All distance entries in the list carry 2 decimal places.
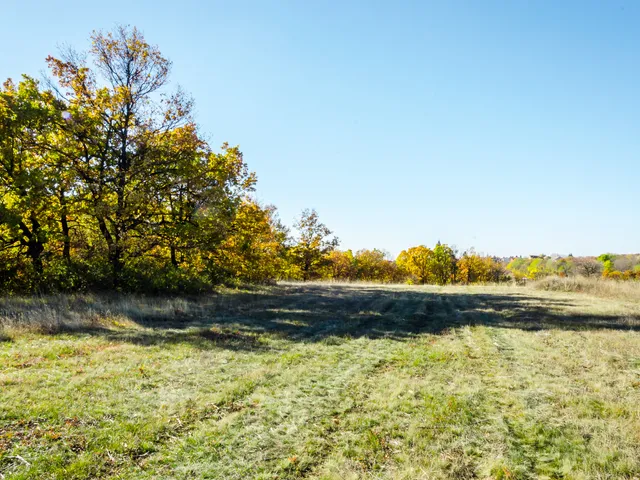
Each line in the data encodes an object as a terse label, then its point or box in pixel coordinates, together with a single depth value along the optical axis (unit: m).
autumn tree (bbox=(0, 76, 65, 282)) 15.73
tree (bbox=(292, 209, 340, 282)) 56.34
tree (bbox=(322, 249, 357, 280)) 79.91
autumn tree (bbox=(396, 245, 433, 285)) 76.88
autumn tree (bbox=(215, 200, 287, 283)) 22.80
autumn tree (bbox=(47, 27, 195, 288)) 18.16
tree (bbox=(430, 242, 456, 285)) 76.75
